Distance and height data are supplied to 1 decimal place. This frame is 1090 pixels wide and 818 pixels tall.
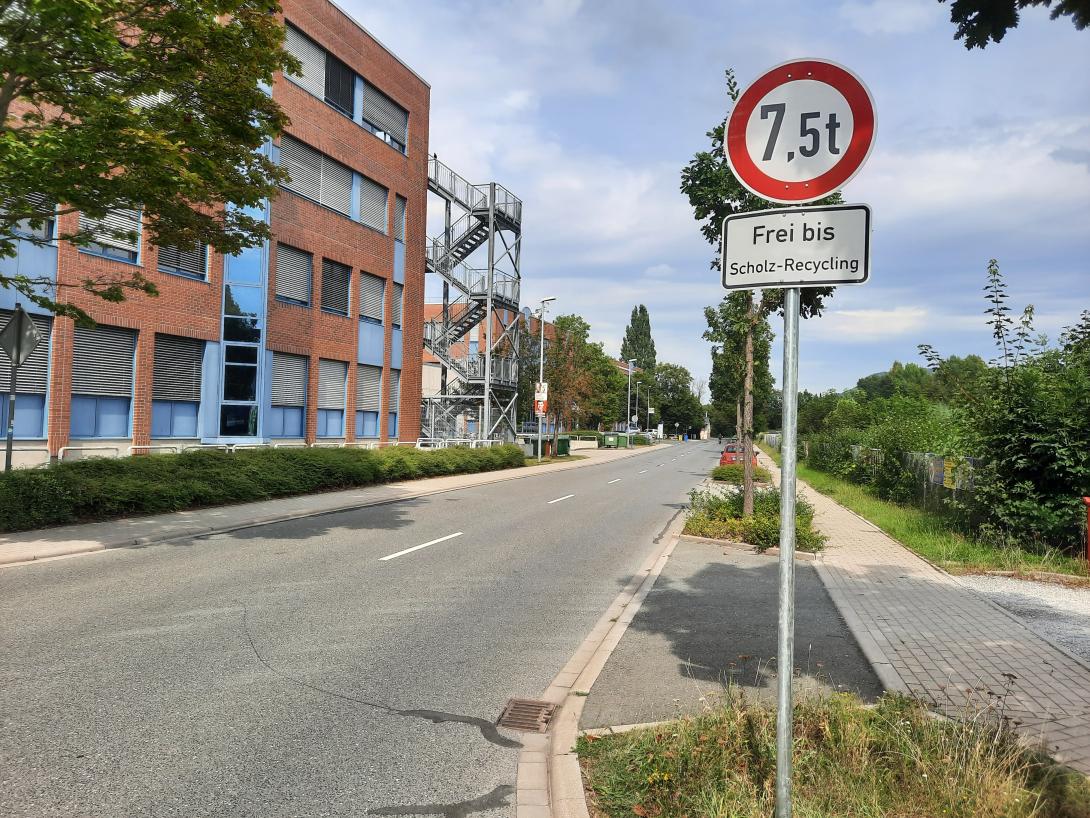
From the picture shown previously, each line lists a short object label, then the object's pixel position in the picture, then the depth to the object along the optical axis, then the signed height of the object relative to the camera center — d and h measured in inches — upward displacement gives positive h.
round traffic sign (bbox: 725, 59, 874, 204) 119.5 +50.8
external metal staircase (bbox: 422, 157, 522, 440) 1325.0 +212.2
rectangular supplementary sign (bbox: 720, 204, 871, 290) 115.1 +30.4
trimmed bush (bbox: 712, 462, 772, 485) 958.5 -54.8
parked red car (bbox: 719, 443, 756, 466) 1231.5 -37.4
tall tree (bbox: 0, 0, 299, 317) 344.5 +160.3
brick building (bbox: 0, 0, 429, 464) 663.8 +122.1
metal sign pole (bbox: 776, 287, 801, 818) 113.8 -24.3
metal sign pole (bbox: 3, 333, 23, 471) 454.9 +23.2
